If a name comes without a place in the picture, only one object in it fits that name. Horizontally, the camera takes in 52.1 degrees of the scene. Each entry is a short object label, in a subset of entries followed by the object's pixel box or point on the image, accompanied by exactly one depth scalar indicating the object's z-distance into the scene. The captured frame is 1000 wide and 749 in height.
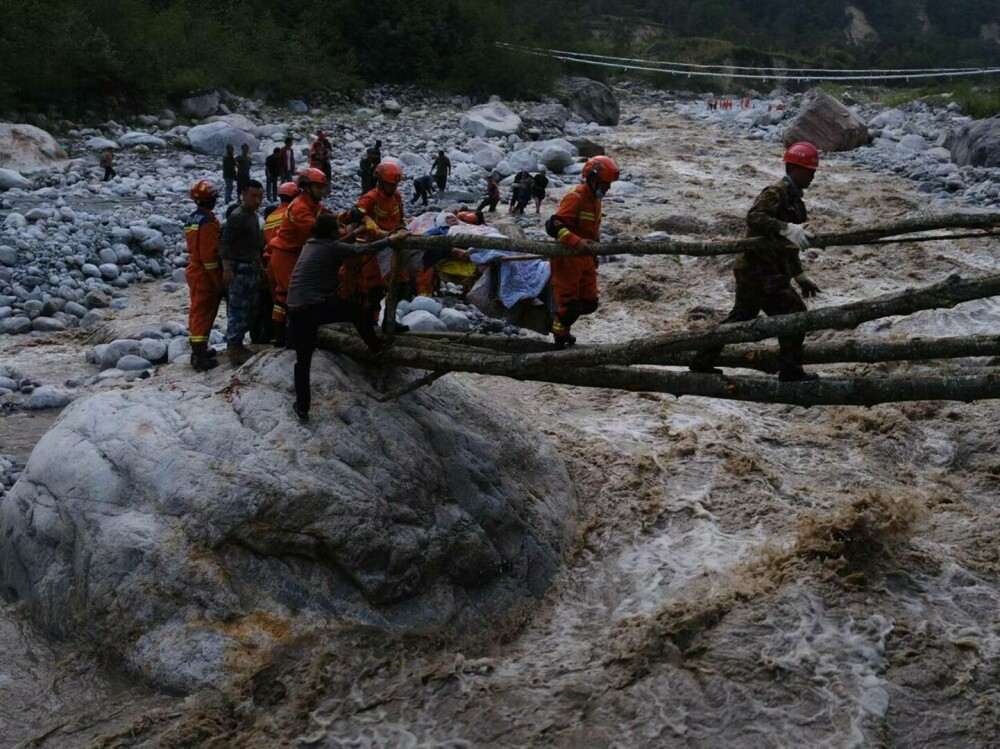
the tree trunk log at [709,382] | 4.86
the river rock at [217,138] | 20.81
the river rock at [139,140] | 20.53
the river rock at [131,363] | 9.42
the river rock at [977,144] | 20.08
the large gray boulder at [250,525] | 5.42
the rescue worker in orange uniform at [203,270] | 6.81
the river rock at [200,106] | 24.39
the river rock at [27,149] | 17.19
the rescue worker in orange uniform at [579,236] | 6.70
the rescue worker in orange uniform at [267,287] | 6.88
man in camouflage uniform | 5.23
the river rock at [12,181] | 15.74
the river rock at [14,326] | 10.87
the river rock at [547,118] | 27.13
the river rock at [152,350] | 9.67
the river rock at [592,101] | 32.59
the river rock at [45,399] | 8.87
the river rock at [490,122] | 25.28
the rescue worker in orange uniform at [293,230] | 6.38
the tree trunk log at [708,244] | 4.85
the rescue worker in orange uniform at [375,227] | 6.38
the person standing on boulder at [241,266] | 6.64
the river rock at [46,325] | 11.02
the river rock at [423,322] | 10.07
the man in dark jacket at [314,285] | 5.92
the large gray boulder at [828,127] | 24.91
